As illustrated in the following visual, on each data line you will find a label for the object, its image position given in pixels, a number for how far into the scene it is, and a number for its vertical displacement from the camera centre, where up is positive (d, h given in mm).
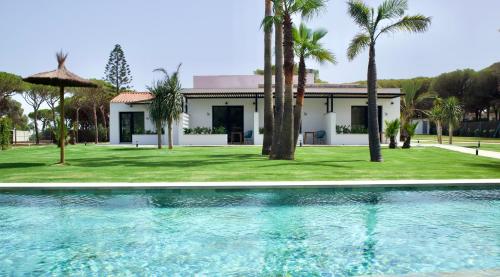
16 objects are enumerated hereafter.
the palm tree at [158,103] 23359 +1686
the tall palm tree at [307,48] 15766 +3344
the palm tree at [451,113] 27141 +1131
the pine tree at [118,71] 48406 +7428
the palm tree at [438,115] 27716 +1017
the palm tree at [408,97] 24859 +2054
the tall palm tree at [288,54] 14336 +2767
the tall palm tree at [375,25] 14398 +3849
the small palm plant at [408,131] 22012 -61
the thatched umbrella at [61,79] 12930 +1764
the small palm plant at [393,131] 22094 -52
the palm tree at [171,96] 23359 +2118
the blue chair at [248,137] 28281 -405
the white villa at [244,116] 26797 +1122
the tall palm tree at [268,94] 17562 +1645
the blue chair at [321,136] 28047 -372
